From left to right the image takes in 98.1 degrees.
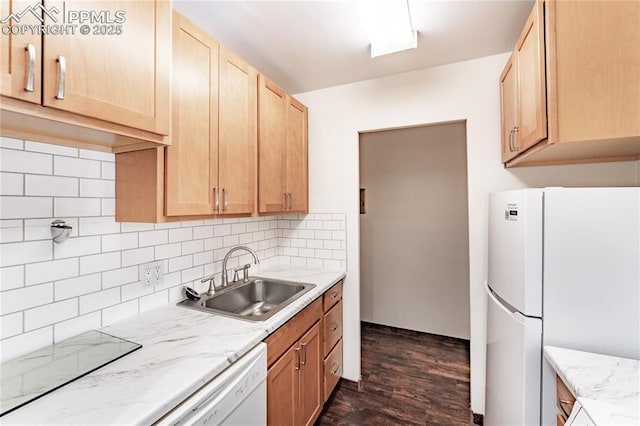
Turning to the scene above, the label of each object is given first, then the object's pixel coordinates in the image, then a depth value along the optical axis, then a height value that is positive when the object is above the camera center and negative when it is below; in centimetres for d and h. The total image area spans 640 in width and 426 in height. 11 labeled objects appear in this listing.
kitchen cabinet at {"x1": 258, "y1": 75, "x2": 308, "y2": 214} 179 +45
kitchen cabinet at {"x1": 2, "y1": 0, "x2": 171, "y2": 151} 71 +42
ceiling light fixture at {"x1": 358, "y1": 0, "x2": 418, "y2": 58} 133 +98
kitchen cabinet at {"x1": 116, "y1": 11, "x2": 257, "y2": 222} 119 +30
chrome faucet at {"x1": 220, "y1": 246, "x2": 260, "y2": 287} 182 -37
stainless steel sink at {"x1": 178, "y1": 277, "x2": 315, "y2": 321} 168 -55
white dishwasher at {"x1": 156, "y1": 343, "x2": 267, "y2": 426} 86 -65
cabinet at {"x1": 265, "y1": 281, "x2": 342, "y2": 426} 137 -88
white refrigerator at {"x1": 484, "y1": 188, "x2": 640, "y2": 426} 107 -28
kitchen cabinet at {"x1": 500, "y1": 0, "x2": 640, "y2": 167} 101 +53
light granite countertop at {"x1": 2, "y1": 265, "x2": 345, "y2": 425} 74 -52
